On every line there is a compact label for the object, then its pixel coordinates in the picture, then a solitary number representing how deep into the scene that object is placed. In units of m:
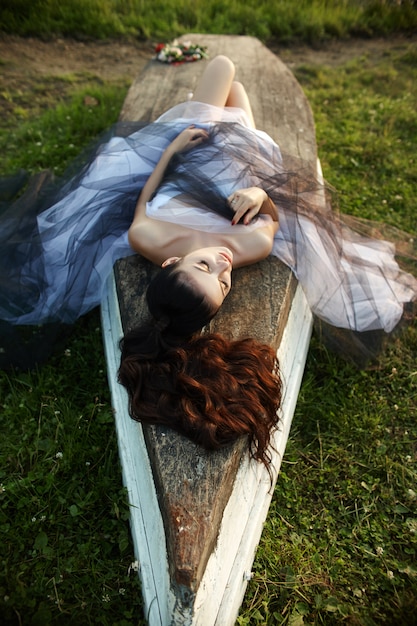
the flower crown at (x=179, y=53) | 5.45
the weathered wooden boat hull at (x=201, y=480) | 2.18
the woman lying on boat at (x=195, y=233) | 3.19
